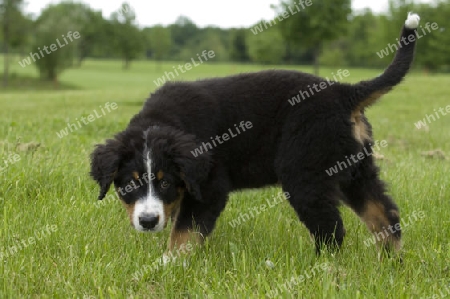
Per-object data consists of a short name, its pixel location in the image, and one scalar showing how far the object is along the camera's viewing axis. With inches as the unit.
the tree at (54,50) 1663.4
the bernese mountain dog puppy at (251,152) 148.4
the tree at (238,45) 3166.8
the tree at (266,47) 2518.5
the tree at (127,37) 2637.8
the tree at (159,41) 3034.0
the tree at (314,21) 1380.4
